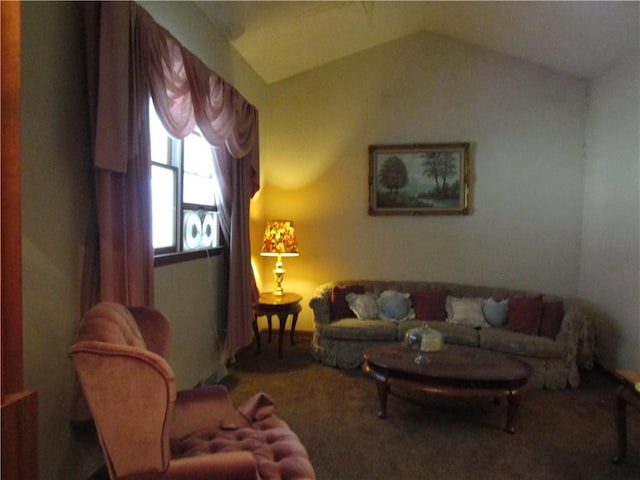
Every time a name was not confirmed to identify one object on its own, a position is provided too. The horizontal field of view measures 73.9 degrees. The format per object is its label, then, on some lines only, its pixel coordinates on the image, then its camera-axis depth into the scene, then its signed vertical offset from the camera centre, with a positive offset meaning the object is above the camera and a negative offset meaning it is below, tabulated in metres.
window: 2.85 +0.26
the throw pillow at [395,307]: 4.08 -0.74
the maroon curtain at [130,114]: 1.94 +0.59
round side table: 3.97 -0.74
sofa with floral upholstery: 3.47 -0.83
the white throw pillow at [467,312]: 3.96 -0.76
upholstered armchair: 1.33 -0.59
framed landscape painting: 4.53 +0.57
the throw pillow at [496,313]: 3.92 -0.74
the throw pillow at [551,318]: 3.66 -0.74
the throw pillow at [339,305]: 4.18 -0.73
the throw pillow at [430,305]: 4.12 -0.72
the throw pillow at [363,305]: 4.07 -0.72
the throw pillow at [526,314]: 3.72 -0.72
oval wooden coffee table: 2.67 -0.91
